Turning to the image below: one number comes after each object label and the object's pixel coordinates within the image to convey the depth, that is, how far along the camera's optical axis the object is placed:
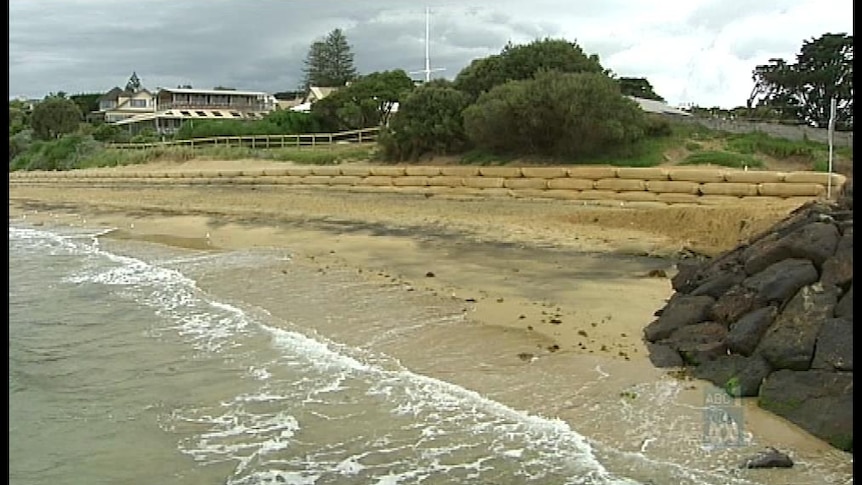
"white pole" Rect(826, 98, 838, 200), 16.99
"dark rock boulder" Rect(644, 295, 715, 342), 8.64
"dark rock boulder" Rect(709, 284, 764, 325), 8.18
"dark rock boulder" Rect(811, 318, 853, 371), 6.33
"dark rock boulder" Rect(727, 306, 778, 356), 7.41
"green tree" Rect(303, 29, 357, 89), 90.62
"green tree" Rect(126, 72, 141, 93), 117.40
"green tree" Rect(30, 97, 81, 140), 67.69
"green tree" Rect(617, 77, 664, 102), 51.69
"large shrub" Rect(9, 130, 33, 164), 62.44
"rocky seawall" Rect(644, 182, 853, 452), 6.25
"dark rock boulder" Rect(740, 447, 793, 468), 5.38
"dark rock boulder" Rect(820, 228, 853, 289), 7.48
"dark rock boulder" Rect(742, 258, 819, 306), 7.96
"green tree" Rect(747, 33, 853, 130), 39.06
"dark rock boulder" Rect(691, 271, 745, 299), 9.15
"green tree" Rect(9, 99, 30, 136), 70.69
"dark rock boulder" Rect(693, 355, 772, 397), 6.84
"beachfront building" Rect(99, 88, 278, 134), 78.88
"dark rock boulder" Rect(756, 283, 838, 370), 6.75
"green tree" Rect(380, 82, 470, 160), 29.84
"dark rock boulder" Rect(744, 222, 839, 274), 8.39
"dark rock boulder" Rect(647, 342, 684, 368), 7.81
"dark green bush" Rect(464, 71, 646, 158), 25.45
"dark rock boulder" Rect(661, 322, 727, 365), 7.64
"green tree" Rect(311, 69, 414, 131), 48.38
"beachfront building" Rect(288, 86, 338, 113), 76.86
